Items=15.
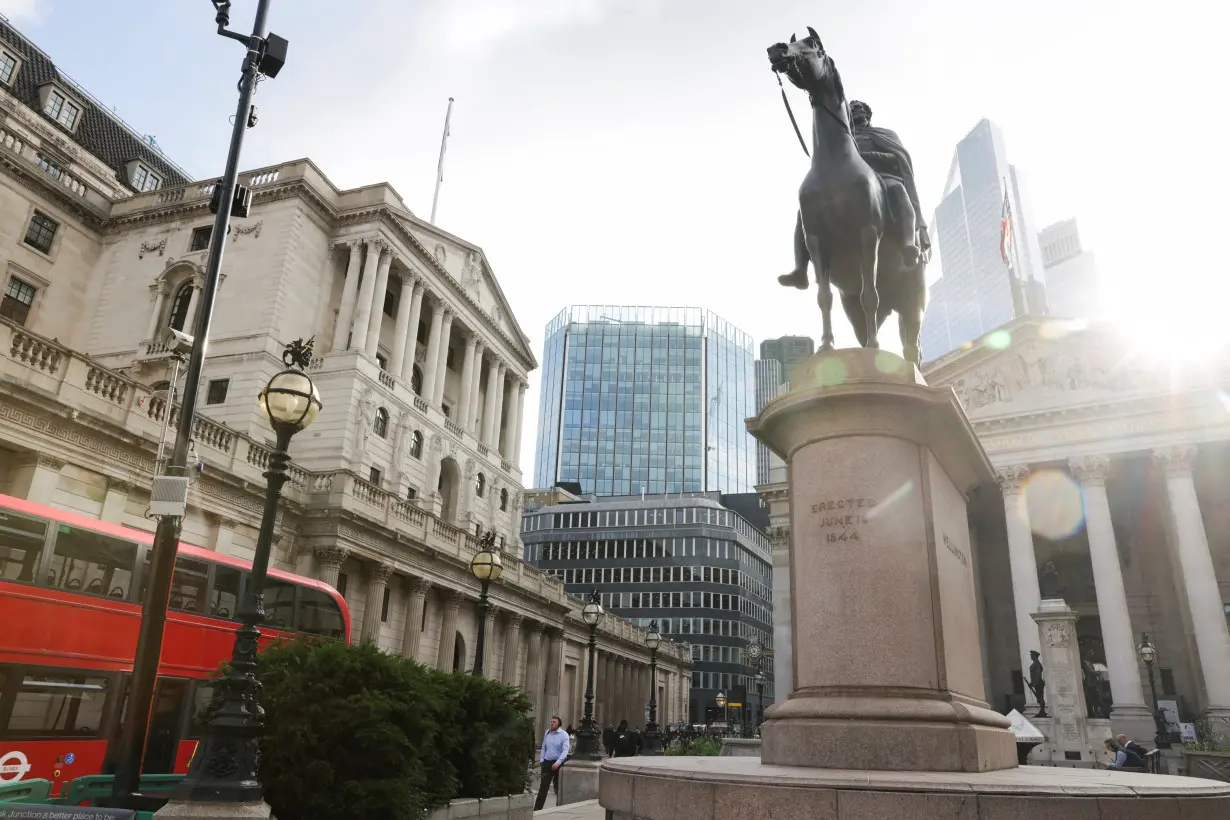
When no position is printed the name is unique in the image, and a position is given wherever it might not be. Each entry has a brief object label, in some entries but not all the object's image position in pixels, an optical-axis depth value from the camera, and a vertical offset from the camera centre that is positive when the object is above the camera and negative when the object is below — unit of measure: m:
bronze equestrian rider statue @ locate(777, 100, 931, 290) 9.67 +6.12
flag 50.77 +29.03
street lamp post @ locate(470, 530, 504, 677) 18.14 +2.45
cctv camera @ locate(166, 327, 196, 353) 20.09 +8.01
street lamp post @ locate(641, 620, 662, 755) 31.69 -1.47
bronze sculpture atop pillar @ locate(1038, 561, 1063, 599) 35.53 +5.74
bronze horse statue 8.76 +5.17
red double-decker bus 13.33 +0.46
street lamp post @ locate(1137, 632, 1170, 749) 31.73 -0.35
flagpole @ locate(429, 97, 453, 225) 57.56 +35.22
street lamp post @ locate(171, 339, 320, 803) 6.87 -0.45
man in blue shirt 17.91 -1.45
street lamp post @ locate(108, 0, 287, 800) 8.74 +2.46
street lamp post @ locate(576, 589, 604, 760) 25.58 -1.34
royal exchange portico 36.36 +10.53
